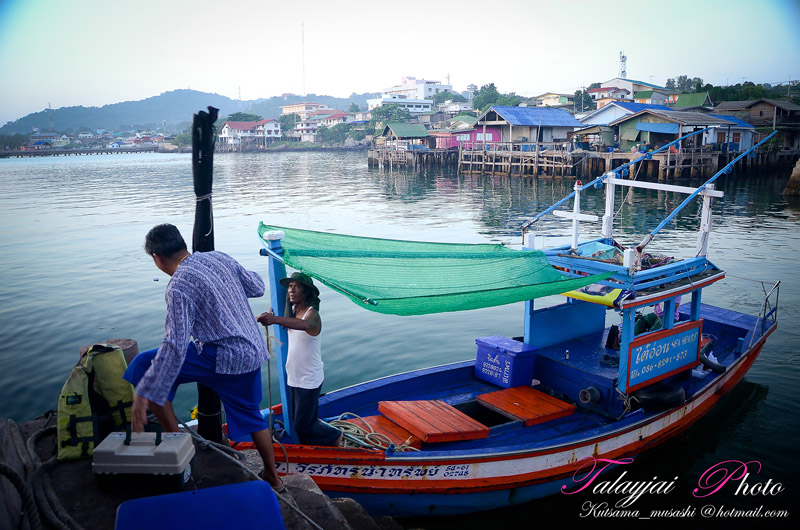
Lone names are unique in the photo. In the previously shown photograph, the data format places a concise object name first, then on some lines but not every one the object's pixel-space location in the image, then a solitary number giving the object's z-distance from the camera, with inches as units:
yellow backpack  154.6
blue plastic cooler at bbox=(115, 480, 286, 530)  121.3
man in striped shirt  142.8
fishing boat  221.0
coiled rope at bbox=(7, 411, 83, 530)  129.3
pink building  2128.4
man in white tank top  201.8
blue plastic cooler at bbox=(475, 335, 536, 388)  301.0
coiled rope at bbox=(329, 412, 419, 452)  234.4
